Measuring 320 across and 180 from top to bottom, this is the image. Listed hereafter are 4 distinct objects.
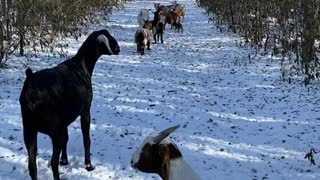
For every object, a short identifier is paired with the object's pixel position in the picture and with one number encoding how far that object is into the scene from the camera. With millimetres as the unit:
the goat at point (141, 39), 17016
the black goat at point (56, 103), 5027
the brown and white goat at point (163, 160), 3588
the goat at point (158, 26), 20531
